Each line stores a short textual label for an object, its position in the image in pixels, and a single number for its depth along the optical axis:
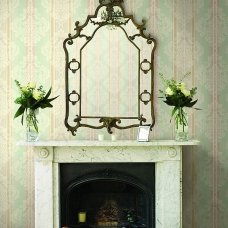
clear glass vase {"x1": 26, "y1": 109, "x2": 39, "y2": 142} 4.72
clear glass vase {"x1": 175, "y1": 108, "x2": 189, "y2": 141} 4.75
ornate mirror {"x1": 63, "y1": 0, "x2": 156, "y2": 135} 4.97
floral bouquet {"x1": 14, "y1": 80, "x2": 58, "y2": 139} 4.68
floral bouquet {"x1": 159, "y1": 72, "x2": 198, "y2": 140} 4.71
